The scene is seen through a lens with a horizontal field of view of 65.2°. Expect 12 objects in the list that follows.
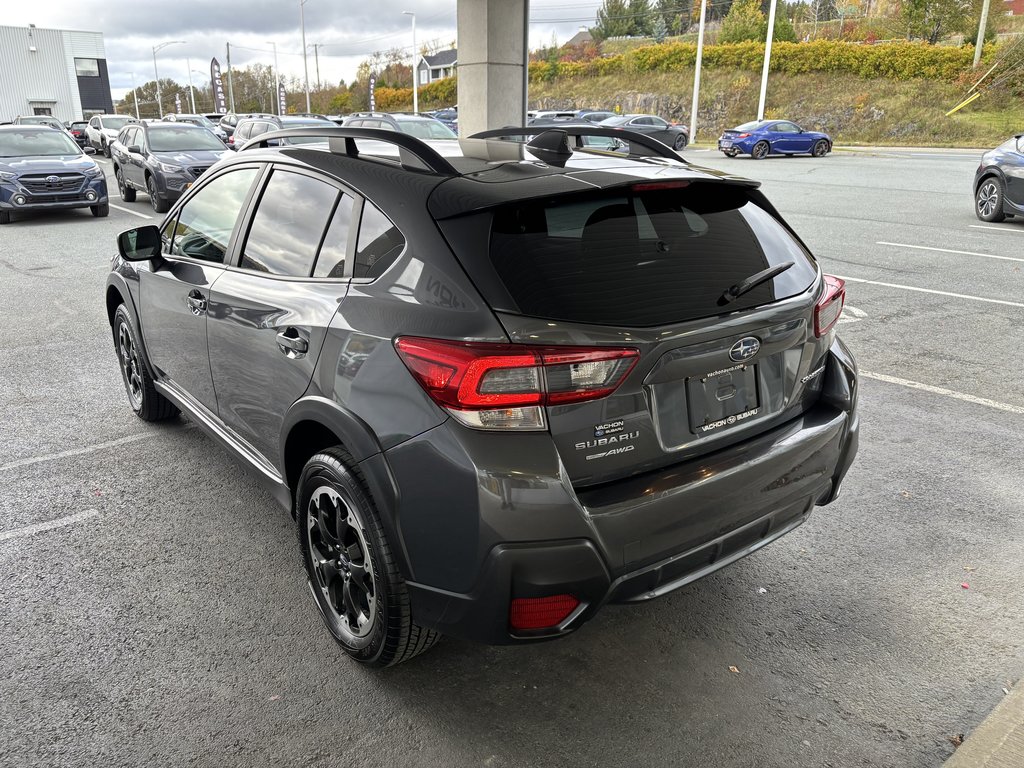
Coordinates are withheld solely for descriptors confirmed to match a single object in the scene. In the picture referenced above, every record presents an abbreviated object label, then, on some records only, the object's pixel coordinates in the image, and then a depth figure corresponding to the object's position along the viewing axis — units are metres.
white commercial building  59.97
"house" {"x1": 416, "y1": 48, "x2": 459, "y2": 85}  91.29
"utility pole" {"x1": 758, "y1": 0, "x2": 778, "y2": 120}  38.50
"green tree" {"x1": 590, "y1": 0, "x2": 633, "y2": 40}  81.44
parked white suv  29.70
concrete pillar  11.61
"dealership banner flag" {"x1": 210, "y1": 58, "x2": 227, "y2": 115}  60.19
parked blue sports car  30.16
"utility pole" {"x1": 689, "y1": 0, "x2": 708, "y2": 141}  41.46
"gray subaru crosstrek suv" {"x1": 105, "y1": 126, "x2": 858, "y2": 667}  2.21
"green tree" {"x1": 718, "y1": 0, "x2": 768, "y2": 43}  56.50
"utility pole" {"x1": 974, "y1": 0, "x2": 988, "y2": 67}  43.75
